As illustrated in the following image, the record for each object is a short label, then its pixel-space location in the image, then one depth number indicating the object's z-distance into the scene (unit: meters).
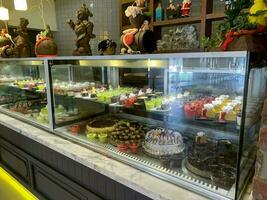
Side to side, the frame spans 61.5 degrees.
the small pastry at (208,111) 1.33
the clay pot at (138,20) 1.40
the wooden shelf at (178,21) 2.28
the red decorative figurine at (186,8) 2.25
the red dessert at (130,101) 1.74
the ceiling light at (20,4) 2.41
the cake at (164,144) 1.34
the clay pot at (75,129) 1.78
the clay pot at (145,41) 1.31
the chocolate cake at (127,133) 1.51
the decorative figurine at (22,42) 2.40
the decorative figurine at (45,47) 1.91
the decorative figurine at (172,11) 2.40
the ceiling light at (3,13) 2.60
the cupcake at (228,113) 1.18
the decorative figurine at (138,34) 1.32
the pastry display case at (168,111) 1.04
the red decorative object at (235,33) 0.94
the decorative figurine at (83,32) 1.72
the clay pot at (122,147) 1.43
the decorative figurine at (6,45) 2.45
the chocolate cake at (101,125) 1.70
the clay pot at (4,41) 2.62
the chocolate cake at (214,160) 1.04
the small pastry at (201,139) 1.41
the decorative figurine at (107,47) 1.58
